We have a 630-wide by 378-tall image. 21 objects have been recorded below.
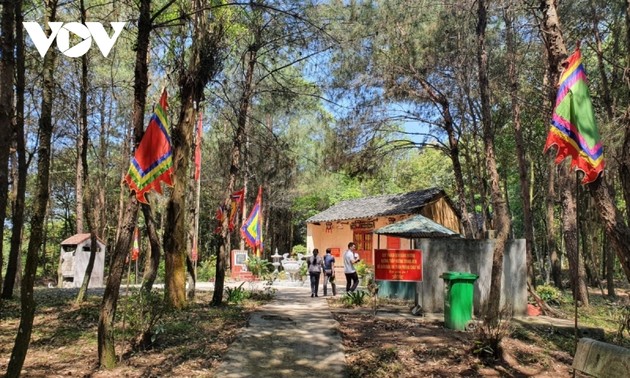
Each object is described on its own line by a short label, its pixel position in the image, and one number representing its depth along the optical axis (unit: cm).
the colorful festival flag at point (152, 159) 644
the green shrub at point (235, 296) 1202
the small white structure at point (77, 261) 1834
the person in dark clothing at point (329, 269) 1489
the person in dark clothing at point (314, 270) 1480
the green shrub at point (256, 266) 2123
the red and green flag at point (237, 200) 1669
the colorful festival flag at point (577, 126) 566
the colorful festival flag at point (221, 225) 1179
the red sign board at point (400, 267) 1022
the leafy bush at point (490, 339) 686
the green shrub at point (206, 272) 2447
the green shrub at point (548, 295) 1373
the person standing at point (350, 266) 1388
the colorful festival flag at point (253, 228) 2066
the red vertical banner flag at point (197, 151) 1648
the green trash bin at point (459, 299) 891
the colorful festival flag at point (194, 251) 1641
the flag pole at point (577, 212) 504
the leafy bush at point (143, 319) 684
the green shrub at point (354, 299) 1213
